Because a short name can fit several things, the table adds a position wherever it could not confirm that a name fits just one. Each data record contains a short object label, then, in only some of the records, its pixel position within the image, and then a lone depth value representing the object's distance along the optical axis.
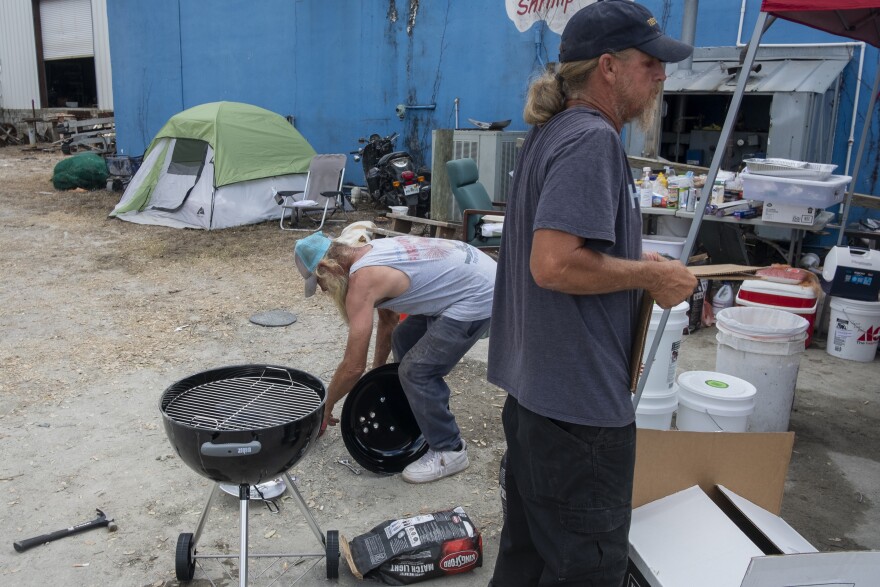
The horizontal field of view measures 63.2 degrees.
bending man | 3.25
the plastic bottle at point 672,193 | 6.52
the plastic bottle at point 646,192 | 6.58
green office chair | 7.05
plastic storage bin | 5.61
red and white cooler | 5.24
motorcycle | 10.42
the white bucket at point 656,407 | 3.62
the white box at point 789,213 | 5.77
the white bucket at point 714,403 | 3.43
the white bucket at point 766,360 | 3.90
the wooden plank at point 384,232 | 8.96
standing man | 1.71
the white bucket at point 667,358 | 3.60
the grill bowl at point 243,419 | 2.25
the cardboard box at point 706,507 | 2.16
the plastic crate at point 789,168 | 5.72
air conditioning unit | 9.34
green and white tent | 10.64
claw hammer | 3.02
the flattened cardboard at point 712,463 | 2.48
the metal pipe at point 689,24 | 7.60
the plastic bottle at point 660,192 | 6.54
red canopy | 4.74
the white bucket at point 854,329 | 5.19
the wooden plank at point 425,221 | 8.78
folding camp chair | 10.78
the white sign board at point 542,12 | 9.49
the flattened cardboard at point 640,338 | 1.87
